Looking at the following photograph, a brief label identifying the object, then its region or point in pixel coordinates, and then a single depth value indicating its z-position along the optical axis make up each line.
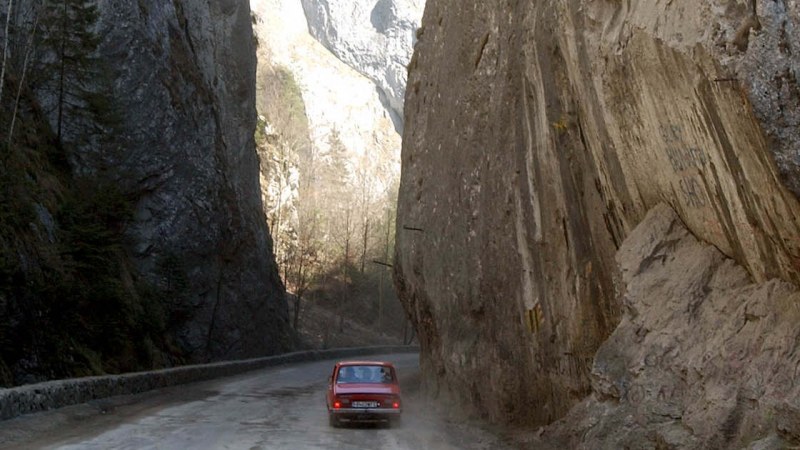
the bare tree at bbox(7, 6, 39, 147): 27.43
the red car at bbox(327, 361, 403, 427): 19.47
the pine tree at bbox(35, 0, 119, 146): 33.84
